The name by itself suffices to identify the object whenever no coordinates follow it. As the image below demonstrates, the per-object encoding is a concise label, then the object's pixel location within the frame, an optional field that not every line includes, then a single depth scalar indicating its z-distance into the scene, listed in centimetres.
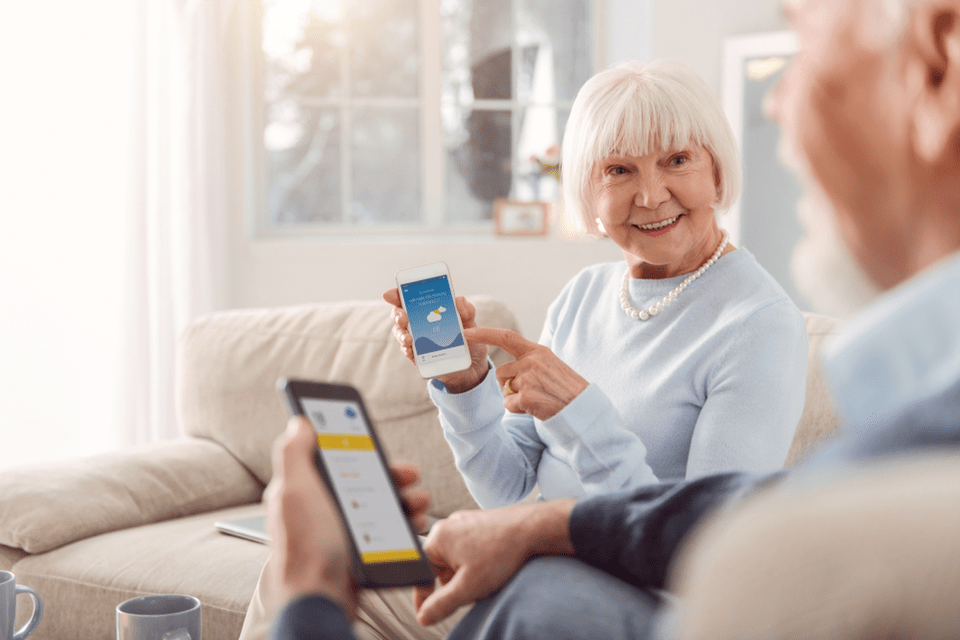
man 37
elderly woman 115
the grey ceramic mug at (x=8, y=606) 105
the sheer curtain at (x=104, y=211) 264
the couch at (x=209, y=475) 167
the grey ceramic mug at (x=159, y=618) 97
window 351
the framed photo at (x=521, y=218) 346
